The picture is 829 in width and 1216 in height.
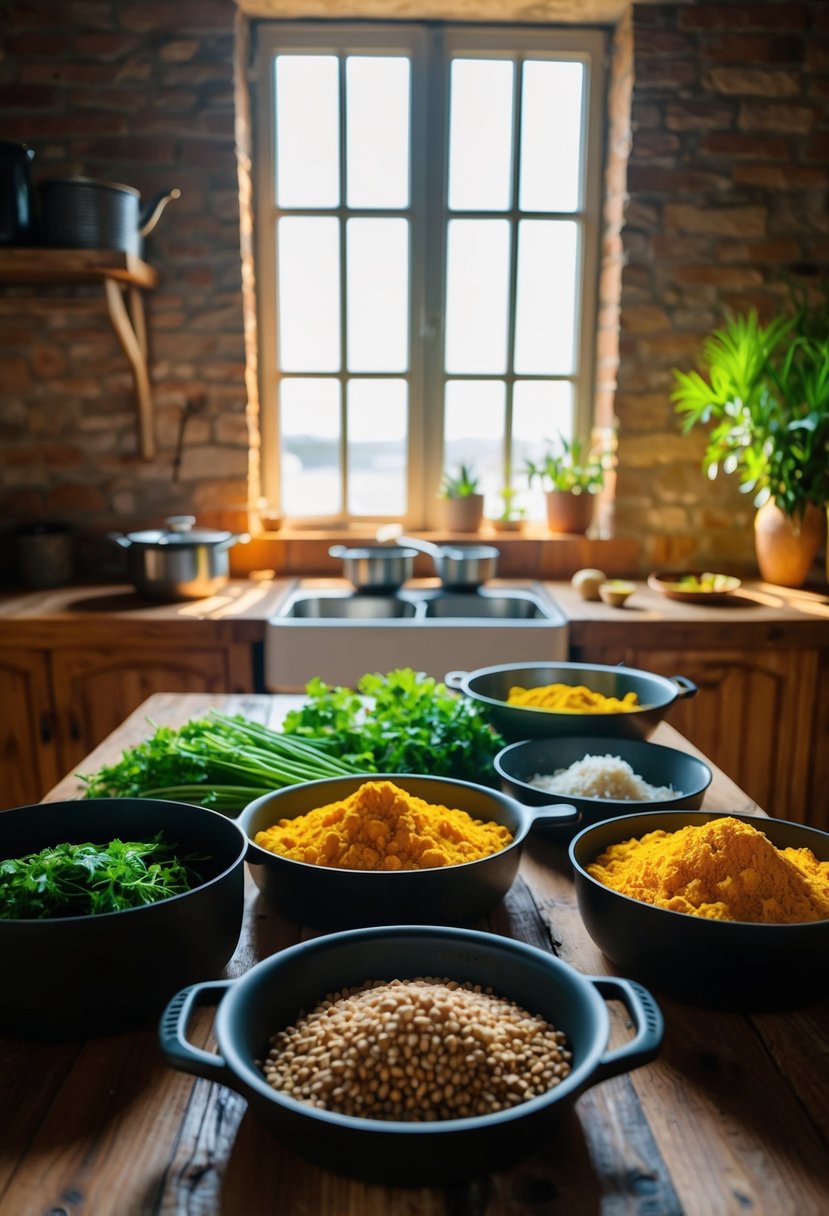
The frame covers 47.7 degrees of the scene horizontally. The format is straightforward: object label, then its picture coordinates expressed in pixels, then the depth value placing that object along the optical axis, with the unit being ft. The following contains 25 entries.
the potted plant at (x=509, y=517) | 12.03
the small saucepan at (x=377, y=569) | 10.44
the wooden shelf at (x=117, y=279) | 9.52
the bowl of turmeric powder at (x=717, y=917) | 2.98
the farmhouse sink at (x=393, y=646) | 9.22
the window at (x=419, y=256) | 11.35
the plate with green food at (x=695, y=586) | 10.28
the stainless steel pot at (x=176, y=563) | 9.87
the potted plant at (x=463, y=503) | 11.78
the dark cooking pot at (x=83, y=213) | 9.43
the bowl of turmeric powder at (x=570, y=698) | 5.01
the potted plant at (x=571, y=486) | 11.74
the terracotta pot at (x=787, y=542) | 10.73
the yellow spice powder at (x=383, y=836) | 3.52
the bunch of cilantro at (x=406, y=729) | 4.68
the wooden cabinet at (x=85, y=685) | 9.35
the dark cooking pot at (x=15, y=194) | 9.32
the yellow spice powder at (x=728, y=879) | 3.15
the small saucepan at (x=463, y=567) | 10.72
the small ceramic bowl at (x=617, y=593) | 9.90
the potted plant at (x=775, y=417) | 10.26
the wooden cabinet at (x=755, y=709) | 9.54
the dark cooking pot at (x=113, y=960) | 2.77
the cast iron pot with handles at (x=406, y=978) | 2.26
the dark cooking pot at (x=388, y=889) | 3.36
